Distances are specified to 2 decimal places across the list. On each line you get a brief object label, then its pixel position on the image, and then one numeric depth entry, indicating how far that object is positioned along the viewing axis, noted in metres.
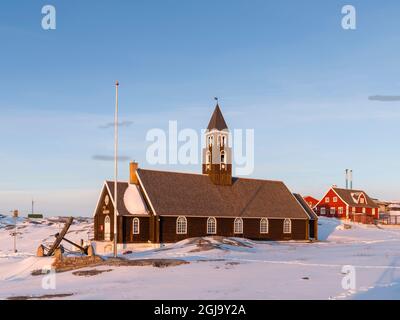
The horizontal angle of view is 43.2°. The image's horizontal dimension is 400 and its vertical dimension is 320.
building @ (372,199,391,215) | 133.61
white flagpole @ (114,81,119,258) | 34.59
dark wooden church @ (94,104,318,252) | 52.03
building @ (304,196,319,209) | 112.01
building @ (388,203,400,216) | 133.68
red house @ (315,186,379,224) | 97.88
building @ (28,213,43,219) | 118.46
